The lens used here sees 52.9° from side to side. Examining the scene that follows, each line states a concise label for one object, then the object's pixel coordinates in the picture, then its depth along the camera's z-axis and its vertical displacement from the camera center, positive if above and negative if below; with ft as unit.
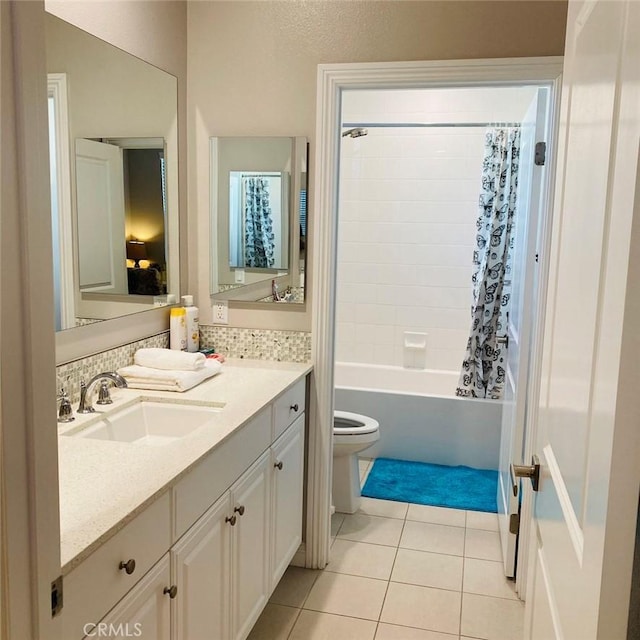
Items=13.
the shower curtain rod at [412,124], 14.06 +2.61
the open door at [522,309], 8.71 -0.89
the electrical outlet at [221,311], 9.36 -1.06
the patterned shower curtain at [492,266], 13.15 -0.42
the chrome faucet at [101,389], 6.53 -1.62
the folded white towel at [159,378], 7.34 -1.63
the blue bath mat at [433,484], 11.82 -4.64
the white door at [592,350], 2.53 -0.48
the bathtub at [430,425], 13.21 -3.74
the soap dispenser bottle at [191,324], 8.99 -1.22
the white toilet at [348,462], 10.90 -3.79
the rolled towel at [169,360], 7.68 -1.48
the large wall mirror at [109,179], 6.65 +0.65
